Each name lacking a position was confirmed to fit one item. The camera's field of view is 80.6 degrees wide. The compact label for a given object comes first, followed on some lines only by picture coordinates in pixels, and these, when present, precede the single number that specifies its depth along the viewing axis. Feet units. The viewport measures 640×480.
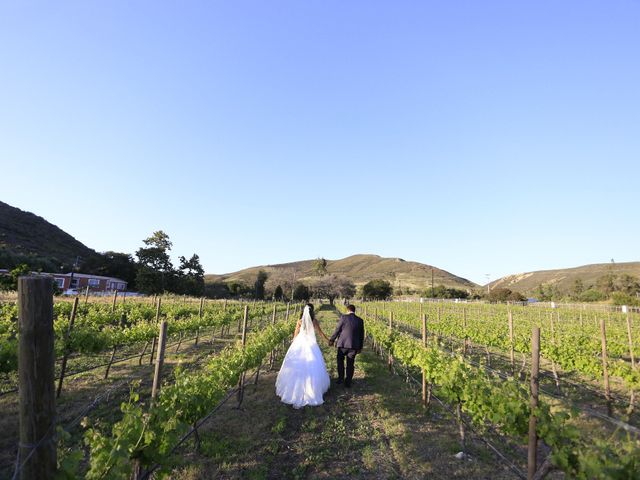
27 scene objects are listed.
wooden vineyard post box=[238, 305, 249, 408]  22.69
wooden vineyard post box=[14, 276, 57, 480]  6.73
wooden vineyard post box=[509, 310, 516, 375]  36.55
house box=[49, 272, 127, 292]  154.51
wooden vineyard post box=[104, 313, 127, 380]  29.12
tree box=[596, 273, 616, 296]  212.45
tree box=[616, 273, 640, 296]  197.71
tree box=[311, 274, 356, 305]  242.25
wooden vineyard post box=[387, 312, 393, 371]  34.23
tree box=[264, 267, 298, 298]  248.38
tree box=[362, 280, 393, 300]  257.87
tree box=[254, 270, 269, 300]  213.99
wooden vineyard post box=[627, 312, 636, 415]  24.04
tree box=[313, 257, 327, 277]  319.16
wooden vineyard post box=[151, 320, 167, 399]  13.52
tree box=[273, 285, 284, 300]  219.65
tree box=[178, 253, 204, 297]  185.68
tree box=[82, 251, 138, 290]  203.41
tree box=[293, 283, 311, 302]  232.73
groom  27.14
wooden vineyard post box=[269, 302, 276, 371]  34.78
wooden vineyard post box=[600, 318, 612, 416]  24.54
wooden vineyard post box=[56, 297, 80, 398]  23.40
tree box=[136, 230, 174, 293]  176.96
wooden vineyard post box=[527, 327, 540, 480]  12.06
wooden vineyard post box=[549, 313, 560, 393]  30.53
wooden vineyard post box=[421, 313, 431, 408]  23.08
